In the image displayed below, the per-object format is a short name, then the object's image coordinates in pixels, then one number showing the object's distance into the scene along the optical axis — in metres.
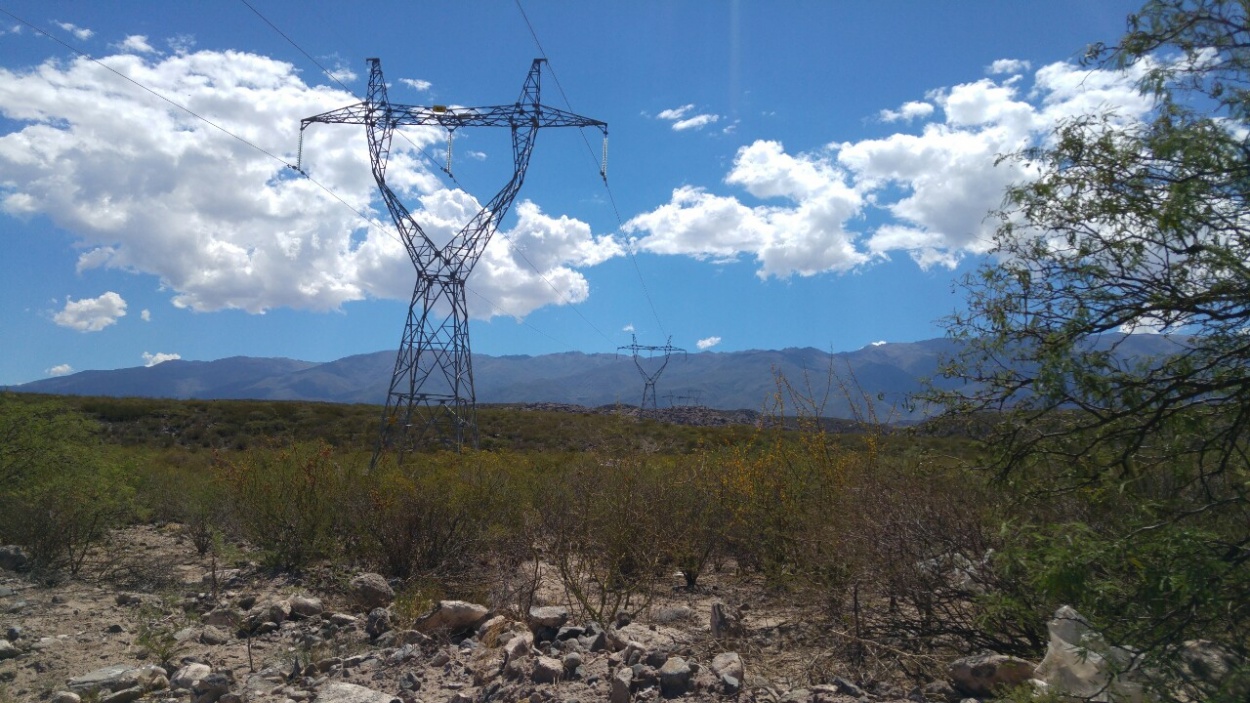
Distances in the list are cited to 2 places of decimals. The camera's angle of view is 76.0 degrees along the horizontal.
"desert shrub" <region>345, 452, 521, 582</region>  10.15
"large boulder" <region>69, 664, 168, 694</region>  6.23
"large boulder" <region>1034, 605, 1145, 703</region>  4.05
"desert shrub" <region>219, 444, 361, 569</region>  10.45
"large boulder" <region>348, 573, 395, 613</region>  8.70
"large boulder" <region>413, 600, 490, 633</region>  7.62
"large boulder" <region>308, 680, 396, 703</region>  5.91
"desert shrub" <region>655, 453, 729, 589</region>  9.14
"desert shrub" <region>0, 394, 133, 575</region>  9.56
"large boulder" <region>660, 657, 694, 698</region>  5.57
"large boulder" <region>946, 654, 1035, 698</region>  5.03
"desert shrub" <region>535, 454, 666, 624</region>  8.23
